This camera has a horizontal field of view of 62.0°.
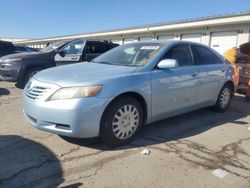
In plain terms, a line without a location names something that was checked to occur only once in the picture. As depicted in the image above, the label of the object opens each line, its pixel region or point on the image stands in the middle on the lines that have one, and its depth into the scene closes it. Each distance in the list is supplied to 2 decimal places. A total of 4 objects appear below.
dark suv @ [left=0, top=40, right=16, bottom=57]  8.69
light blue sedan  2.65
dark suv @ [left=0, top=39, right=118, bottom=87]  6.25
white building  11.92
